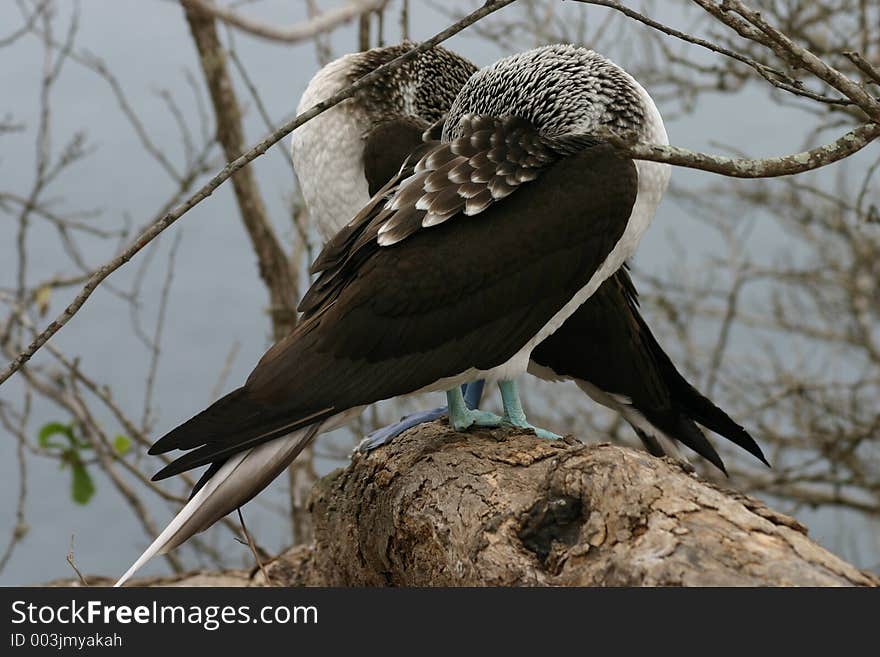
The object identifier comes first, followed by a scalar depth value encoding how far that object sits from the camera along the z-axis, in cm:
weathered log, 507
